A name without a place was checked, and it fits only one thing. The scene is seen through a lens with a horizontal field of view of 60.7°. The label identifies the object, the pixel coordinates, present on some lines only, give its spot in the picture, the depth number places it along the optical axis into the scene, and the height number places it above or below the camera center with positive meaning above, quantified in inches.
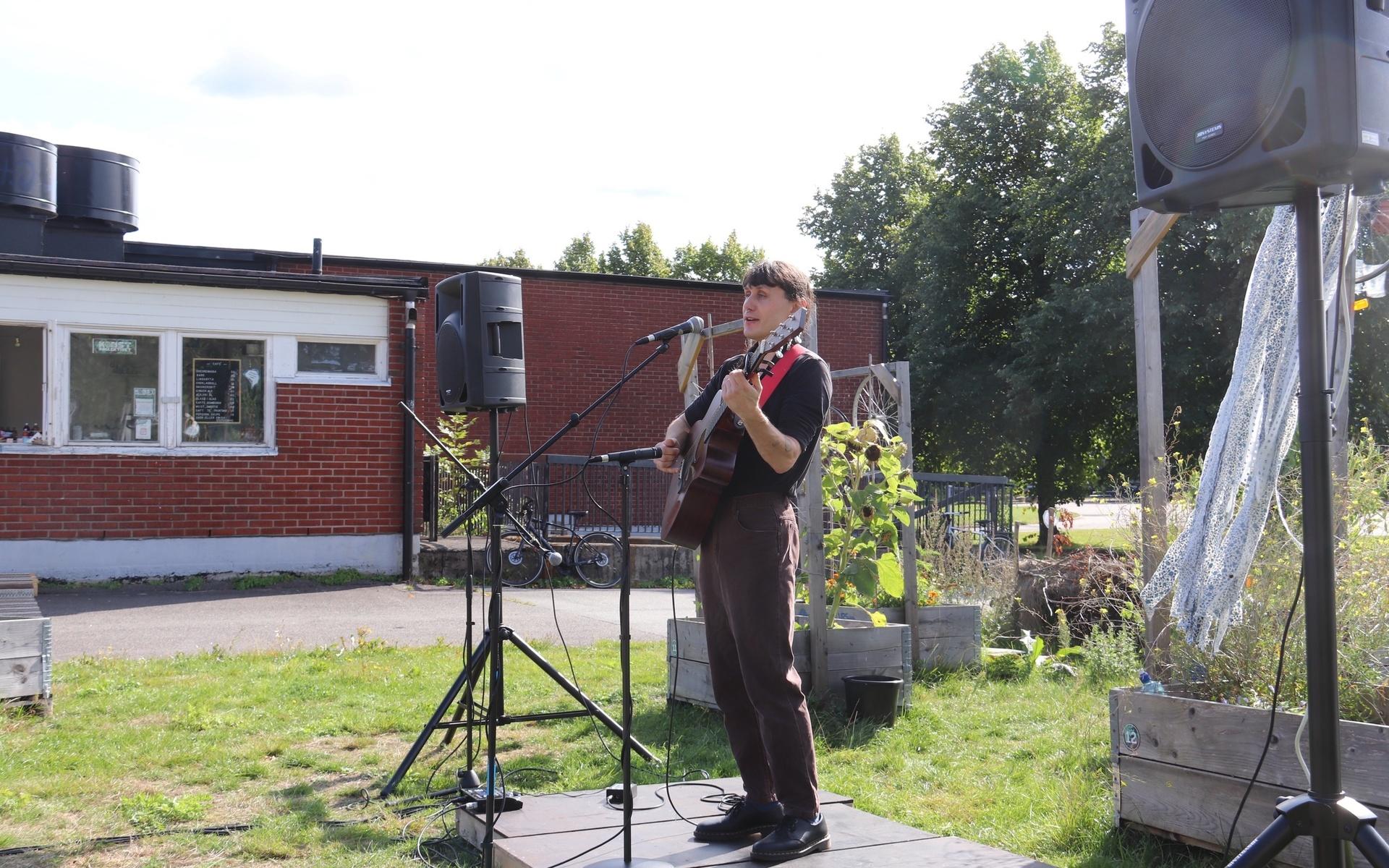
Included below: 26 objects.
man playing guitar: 141.2 -15.3
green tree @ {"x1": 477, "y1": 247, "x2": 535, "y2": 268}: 2162.9 +379.2
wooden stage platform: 140.5 -47.8
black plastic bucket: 231.6 -46.3
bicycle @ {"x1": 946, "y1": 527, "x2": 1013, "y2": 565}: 364.2 -30.5
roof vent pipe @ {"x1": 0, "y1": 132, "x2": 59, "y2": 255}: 537.3 +127.9
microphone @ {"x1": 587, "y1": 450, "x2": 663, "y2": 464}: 132.3 +1.1
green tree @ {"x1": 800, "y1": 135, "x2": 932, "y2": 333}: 1417.3 +318.7
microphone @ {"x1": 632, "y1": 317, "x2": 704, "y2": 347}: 159.2 +18.7
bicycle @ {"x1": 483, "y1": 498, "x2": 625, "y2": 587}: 514.0 -41.1
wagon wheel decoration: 283.0 +14.2
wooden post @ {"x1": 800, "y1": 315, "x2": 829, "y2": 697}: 243.1 -24.8
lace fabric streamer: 140.0 +0.7
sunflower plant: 255.3 -8.9
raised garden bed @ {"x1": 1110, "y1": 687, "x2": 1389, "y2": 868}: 127.2 -36.1
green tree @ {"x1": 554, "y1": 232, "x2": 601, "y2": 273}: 2319.1 +411.8
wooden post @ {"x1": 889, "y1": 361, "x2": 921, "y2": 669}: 272.4 -20.2
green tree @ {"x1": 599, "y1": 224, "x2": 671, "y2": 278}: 2091.5 +371.3
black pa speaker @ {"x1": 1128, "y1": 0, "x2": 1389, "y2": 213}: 97.4 +31.4
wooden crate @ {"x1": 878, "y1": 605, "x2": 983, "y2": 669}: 279.9 -41.5
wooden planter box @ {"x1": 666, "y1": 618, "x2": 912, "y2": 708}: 246.1 -40.7
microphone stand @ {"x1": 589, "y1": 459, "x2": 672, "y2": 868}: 130.1 -24.5
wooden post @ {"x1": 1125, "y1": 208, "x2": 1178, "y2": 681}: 172.7 +7.1
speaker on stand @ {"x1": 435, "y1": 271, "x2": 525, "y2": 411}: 194.5 +20.1
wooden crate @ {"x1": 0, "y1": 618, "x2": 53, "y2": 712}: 236.8 -38.3
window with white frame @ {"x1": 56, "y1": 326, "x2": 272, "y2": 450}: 478.6 +32.1
